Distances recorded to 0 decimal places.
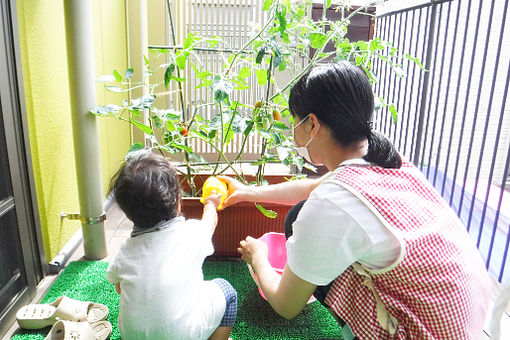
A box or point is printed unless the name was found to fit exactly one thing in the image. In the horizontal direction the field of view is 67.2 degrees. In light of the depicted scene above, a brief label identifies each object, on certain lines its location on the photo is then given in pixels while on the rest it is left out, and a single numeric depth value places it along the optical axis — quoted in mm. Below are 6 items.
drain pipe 1355
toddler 872
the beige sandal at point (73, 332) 1029
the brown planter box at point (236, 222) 1446
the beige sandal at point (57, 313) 1156
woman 673
